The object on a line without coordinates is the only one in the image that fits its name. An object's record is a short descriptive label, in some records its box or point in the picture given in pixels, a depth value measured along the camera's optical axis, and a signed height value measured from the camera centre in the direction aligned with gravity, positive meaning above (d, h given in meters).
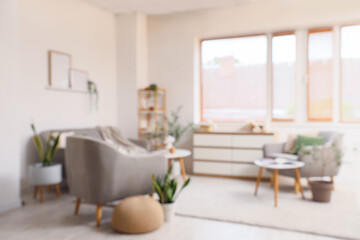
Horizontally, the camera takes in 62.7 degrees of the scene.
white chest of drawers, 4.84 -0.59
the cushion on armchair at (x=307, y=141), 4.18 -0.34
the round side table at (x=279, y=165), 3.48 -0.57
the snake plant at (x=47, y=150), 3.68 -0.41
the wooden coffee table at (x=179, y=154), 4.17 -0.53
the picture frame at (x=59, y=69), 4.35 +0.74
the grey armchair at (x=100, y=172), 2.80 -0.53
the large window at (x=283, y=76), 5.14 +0.74
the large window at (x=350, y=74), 4.75 +0.71
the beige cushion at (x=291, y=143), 4.36 -0.38
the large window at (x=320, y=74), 4.91 +0.74
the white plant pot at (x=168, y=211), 2.94 -0.93
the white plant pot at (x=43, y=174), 3.49 -0.68
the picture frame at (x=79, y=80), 4.74 +0.63
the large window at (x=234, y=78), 5.40 +0.74
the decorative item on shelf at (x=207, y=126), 5.23 -0.15
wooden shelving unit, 5.57 +0.05
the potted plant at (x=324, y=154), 3.80 -0.48
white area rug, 2.80 -1.02
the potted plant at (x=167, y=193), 2.95 -0.77
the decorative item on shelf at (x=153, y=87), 5.48 +0.57
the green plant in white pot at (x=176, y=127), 5.55 -0.18
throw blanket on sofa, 4.71 -0.35
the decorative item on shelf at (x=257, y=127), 4.99 -0.16
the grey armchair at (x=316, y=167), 3.84 -0.64
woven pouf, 2.64 -0.89
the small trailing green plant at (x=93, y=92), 5.10 +0.45
